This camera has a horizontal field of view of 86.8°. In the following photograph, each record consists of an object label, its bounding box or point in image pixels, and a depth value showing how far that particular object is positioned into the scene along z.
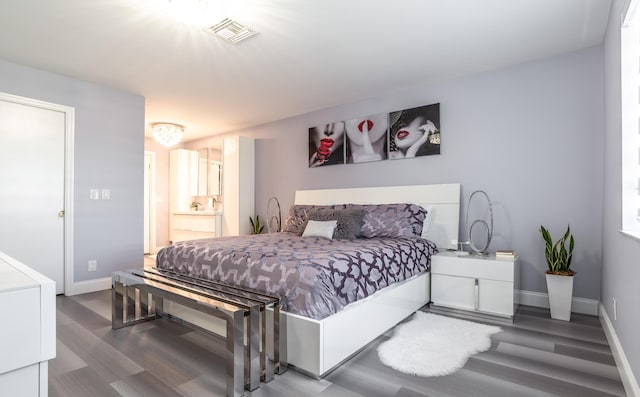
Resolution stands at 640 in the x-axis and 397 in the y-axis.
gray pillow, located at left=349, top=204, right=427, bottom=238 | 3.48
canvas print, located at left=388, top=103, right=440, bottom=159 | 3.84
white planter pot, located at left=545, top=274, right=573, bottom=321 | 2.84
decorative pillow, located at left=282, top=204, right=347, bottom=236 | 4.09
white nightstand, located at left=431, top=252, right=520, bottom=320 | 2.94
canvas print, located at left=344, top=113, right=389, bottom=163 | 4.24
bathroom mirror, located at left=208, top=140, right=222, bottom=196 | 6.40
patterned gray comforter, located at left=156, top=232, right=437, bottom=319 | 2.01
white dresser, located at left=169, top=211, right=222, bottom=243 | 5.61
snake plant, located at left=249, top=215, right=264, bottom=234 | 5.39
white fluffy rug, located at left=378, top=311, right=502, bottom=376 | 2.06
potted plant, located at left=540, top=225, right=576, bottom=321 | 2.84
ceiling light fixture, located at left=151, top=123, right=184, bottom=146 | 5.40
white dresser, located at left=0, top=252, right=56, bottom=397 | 0.81
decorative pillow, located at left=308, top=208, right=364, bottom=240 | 3.45
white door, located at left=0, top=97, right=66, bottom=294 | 3.37
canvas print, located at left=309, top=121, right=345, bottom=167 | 4.64
